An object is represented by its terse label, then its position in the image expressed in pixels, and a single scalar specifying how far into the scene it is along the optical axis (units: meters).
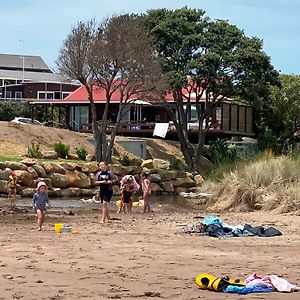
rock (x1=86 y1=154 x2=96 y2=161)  47.56
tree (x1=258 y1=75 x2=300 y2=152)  64.06
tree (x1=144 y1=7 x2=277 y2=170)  52.28
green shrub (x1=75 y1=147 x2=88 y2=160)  47.16
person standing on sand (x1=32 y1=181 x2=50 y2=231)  19.08
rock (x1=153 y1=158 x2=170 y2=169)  48.00
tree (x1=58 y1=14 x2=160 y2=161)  47.41
